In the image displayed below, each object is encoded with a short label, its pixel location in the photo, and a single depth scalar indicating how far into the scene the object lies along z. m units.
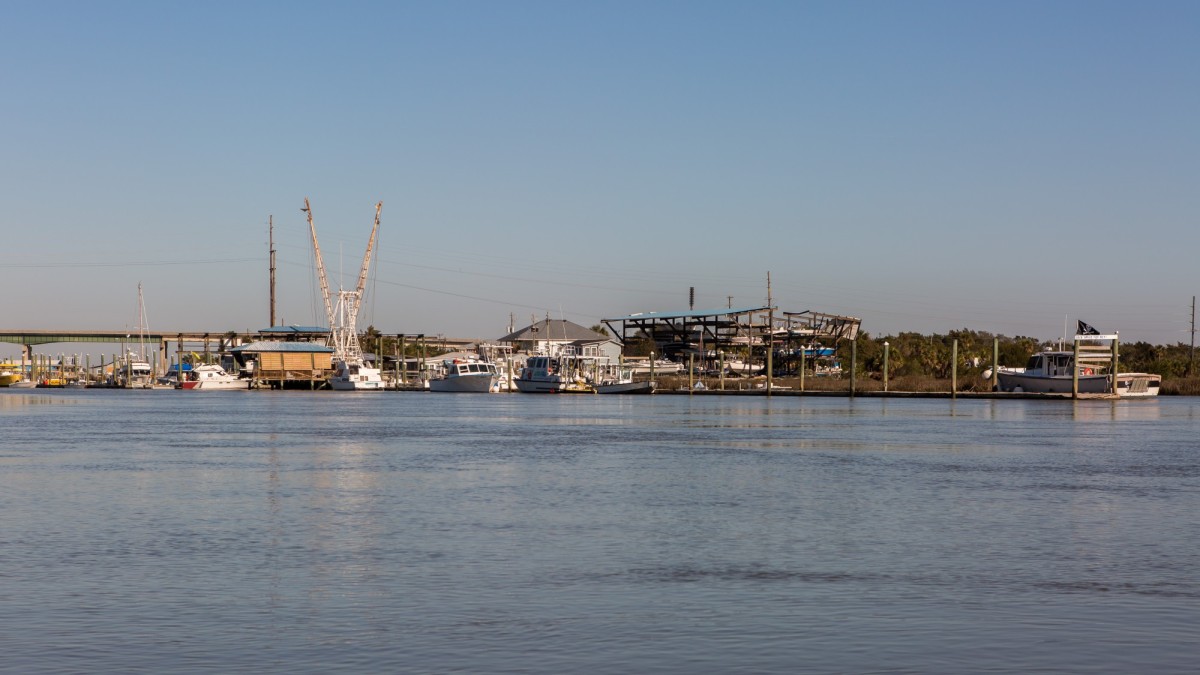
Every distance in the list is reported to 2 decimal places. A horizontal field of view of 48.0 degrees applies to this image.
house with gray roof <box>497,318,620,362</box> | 192.94
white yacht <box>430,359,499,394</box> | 183.75
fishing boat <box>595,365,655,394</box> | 170.88
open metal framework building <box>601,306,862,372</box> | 190.88
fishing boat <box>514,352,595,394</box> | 177.69
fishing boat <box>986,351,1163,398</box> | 135.88
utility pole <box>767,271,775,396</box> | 176.75
